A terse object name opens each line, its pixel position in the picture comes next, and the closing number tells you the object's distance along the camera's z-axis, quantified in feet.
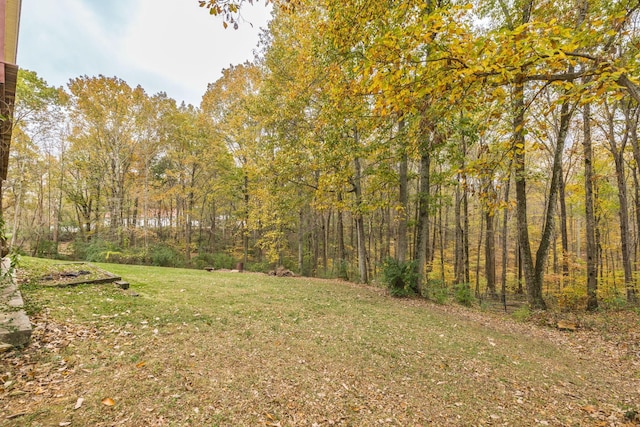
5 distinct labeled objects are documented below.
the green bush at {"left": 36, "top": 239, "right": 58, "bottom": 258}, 49.32
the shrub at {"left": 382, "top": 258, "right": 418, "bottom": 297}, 28.09
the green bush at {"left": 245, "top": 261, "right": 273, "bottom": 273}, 54.54
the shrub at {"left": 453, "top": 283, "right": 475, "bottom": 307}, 31.50
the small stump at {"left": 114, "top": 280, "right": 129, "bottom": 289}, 19.82
